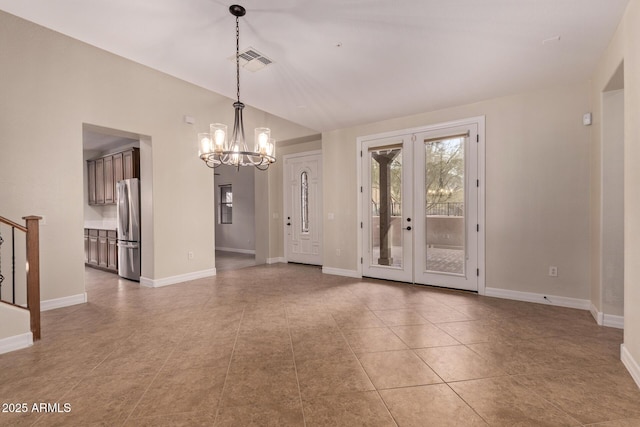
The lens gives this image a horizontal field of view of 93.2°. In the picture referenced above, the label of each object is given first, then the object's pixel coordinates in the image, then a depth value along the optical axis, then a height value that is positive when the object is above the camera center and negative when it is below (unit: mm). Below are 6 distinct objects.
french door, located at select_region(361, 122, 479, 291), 4461 +8
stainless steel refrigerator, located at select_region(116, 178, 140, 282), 5211 -312
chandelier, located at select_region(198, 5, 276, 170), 2982 +637
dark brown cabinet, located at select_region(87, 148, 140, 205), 5586 +759
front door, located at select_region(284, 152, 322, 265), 6782 +3
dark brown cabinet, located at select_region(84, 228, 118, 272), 6020 -827
